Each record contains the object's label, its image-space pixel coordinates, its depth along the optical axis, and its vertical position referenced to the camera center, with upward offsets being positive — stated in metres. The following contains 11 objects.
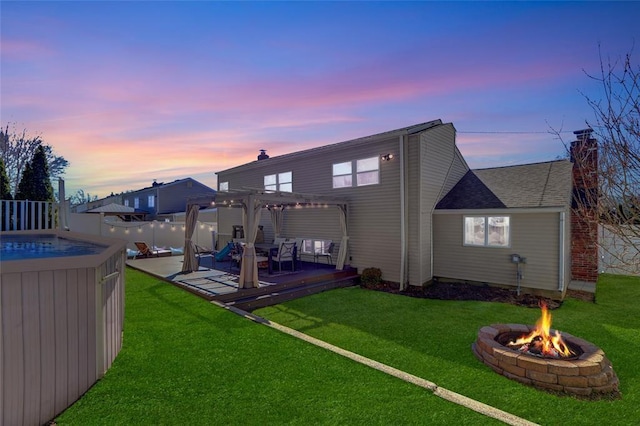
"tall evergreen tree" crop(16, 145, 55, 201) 9.19 +0.89
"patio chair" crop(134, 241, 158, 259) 14.91 -1.85
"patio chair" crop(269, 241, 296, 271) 10.61 -1.49
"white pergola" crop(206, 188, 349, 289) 8.60 +0.14
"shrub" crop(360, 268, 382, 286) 10.49 -2.24
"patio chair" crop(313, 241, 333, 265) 12.16 -1.72
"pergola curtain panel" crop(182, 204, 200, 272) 10.91 -1.04
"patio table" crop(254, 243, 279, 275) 10.66 -1.34
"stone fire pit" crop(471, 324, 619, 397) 4.01 -2.15
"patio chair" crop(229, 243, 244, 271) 11.48 -1.54
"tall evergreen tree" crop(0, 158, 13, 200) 8.64 +0.76
